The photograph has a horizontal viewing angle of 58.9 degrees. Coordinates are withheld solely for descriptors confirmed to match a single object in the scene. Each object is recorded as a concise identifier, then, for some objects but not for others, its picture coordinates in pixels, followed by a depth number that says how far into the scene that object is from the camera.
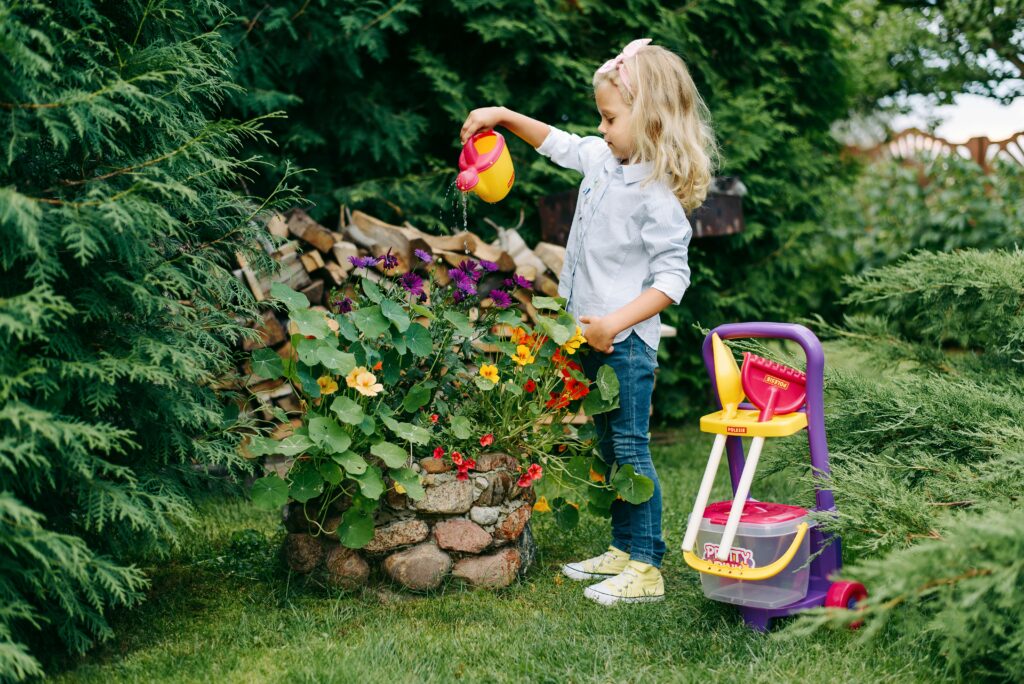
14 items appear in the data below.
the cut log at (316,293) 3.65
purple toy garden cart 2.26
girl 2.64
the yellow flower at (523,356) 2.70
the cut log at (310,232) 3.72
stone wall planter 2.63
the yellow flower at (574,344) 2.70
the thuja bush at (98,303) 1.94
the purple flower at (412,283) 2.71
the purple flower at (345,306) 2.70
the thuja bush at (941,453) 1.78
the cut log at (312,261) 3.67
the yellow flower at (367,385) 2.47
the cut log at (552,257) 4.11
